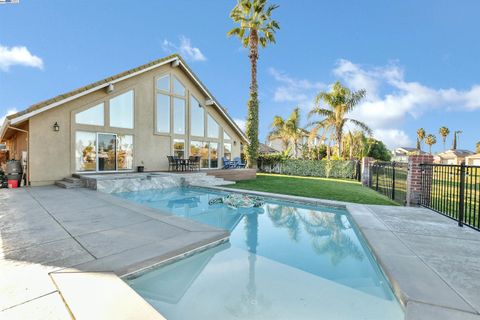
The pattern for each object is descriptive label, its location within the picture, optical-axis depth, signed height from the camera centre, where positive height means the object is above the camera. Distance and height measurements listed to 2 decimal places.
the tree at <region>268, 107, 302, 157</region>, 30.22 +3.66
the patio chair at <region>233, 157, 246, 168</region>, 18.56 -0.47
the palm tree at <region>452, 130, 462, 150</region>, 61.73 +5.45
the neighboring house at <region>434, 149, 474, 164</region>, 48.54 +1.18
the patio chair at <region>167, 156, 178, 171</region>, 15.30 -0.43
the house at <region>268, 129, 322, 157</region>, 27.33 +1.83
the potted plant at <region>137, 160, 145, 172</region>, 14.32 -0.72
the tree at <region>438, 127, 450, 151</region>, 62.07 +6.74
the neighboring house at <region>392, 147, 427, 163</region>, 66.50 +2.42
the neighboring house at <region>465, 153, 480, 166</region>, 30.46 -0.12
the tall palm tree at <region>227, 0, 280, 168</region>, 19.06 +10.23
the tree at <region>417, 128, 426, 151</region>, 63.66 +6.59
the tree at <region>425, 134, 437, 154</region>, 62.09 +4.91
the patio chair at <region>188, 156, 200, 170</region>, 15.94 -0.37
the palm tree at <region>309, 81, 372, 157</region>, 21.50 +4.66
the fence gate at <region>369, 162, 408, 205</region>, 8.55 -0.89
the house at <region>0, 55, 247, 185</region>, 11.30 +1.74
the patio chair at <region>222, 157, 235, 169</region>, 18.39 -0.54
